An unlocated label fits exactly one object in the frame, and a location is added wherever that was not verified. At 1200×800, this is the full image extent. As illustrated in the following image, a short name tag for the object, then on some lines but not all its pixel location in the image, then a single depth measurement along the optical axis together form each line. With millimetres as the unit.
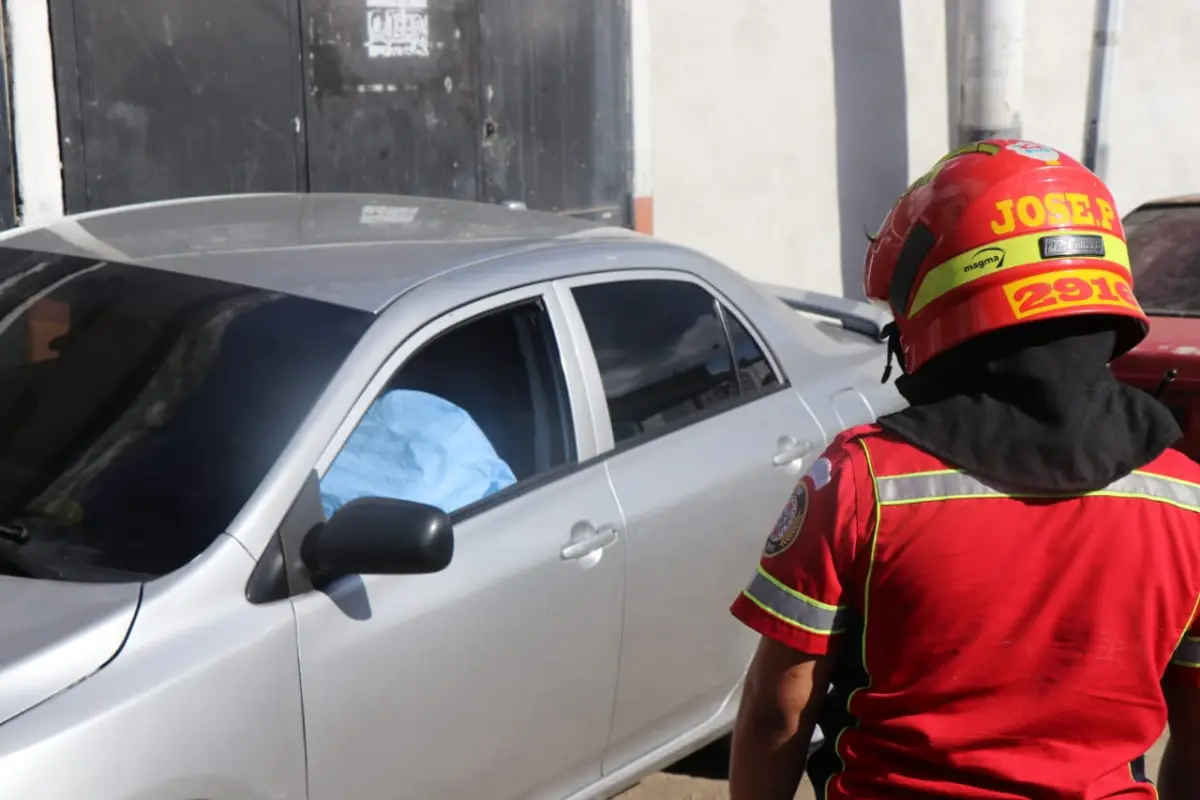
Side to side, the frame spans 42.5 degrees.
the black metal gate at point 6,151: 5953
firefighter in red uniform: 1727
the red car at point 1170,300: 5117
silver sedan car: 2549
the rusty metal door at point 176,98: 6215
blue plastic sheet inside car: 3150
